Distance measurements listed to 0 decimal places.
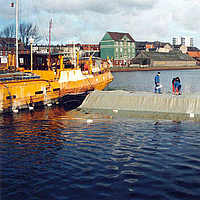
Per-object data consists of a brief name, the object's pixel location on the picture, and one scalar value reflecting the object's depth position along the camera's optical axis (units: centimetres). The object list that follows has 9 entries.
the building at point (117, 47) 12238
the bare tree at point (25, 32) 11338
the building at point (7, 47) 9854
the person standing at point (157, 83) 2553
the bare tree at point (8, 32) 11485
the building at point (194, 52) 16200
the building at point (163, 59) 12525
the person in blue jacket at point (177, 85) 2403
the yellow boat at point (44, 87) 2409
